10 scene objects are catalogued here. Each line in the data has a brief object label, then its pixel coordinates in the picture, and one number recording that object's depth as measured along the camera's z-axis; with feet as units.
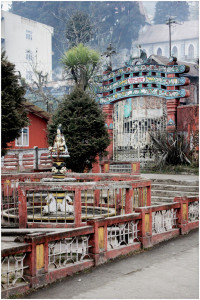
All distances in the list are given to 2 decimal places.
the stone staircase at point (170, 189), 49.85
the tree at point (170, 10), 236.43
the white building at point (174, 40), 219.61
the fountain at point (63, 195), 30.50
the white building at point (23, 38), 148.66
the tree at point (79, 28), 152.87
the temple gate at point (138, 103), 71.87
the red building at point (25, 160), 69.41
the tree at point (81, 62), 98.32
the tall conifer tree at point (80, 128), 60.44
